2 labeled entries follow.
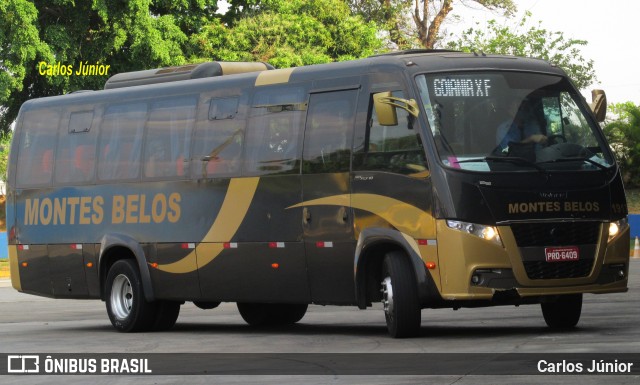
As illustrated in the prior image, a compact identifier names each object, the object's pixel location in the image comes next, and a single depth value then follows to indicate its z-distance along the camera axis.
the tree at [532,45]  76.06
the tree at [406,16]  67.06
